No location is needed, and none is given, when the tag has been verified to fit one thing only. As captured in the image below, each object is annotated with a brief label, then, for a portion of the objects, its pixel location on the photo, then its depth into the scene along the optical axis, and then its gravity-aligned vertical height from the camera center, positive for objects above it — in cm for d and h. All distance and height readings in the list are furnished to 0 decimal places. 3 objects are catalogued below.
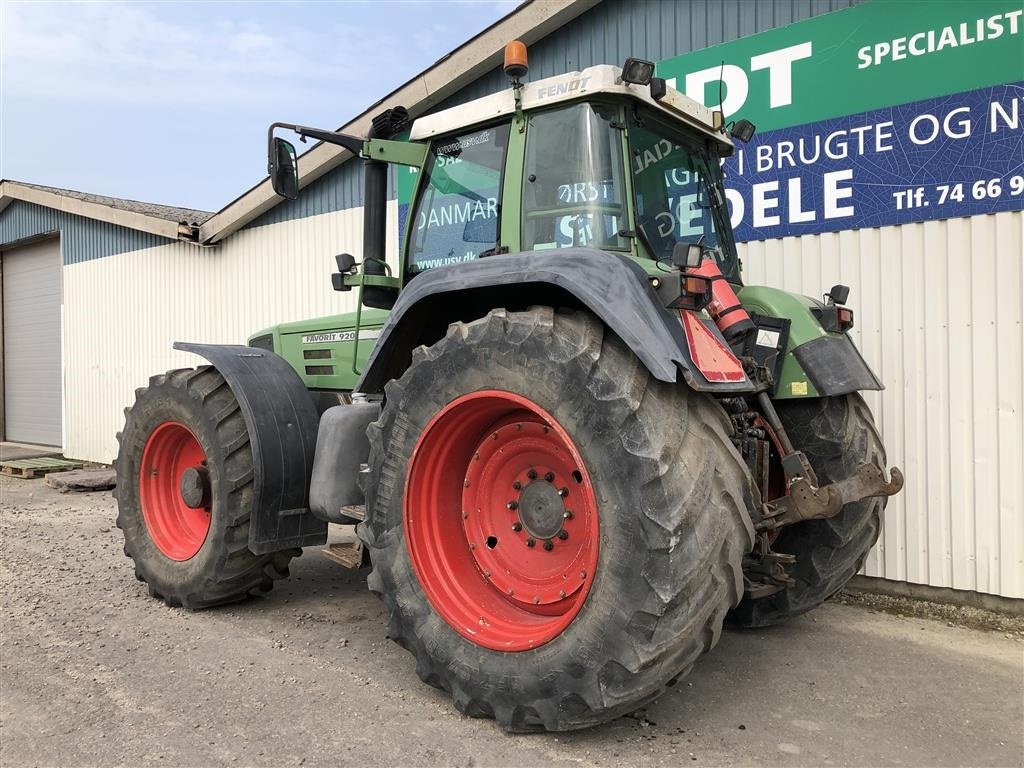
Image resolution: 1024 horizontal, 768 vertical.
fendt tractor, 270 -17
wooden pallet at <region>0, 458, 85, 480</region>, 1076 -112
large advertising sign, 466 +179
